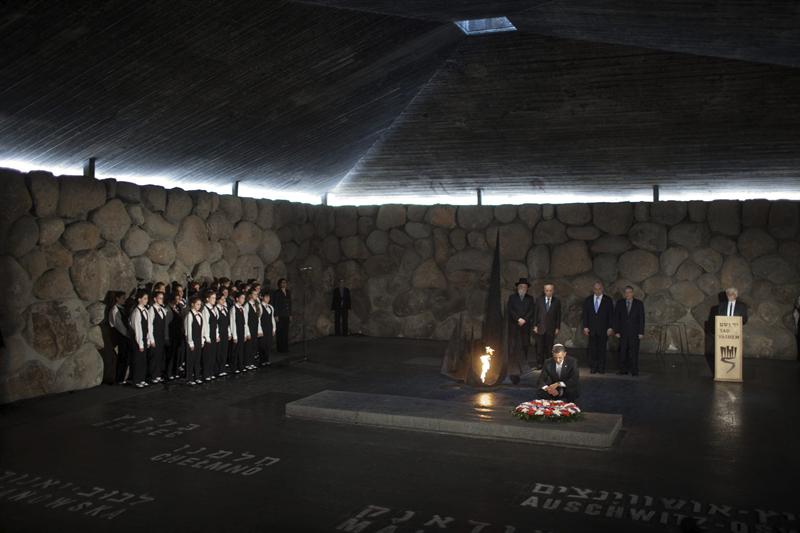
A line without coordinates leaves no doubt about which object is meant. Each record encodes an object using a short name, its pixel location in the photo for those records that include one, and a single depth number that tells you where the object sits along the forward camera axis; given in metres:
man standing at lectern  12.39
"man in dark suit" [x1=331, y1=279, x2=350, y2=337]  17.69
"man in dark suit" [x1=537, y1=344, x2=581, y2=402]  8.93
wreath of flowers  8.27
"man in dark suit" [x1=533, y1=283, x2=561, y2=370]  13.26
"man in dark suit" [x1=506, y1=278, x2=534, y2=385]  13.40
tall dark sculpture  10.85
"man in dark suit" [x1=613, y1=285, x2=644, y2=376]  12.35
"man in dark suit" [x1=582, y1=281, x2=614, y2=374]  12.65
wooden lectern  11.59
